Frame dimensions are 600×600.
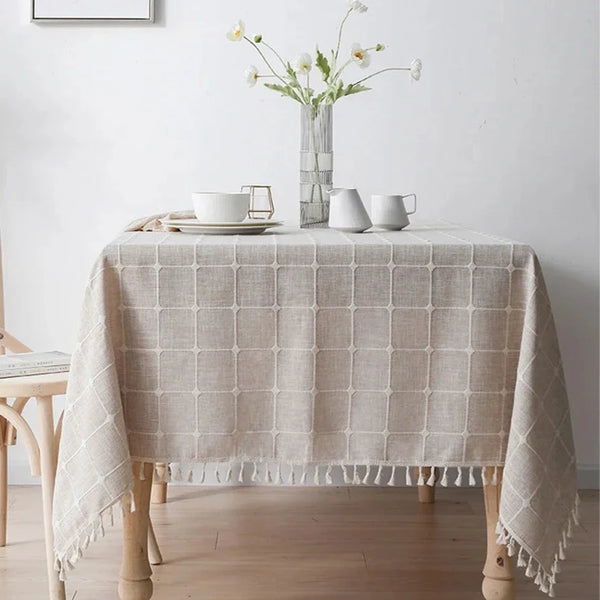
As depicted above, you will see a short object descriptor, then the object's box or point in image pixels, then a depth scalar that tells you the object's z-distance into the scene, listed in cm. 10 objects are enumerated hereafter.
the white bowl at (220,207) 183
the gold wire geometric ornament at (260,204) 222
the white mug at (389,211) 194
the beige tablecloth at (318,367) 158
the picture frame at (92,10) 254
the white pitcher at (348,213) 185
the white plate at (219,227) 177
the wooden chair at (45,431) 183
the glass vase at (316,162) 204
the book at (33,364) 197
